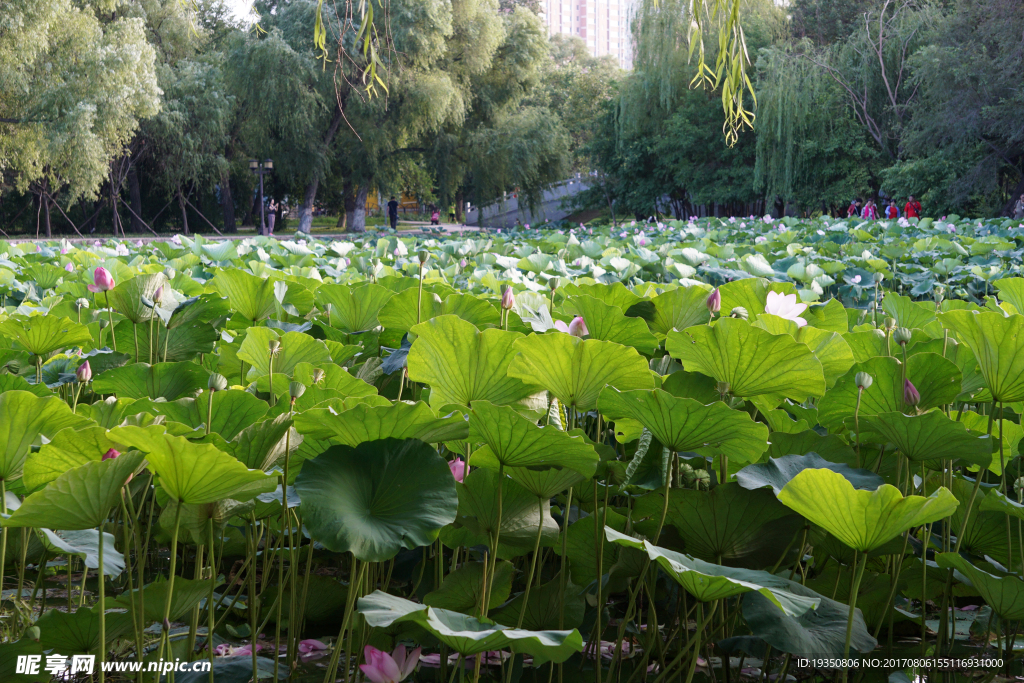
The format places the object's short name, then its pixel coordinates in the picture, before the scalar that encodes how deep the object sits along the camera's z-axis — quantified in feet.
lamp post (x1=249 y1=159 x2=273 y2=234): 230.50
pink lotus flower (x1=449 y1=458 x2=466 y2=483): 14.14
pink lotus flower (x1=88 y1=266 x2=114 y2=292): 19.23
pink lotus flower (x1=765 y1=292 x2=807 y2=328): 16.70
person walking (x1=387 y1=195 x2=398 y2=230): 287.46
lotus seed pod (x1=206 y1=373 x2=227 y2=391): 13.79
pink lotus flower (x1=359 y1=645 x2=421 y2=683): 12.92
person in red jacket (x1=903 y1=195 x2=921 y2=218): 199.55
